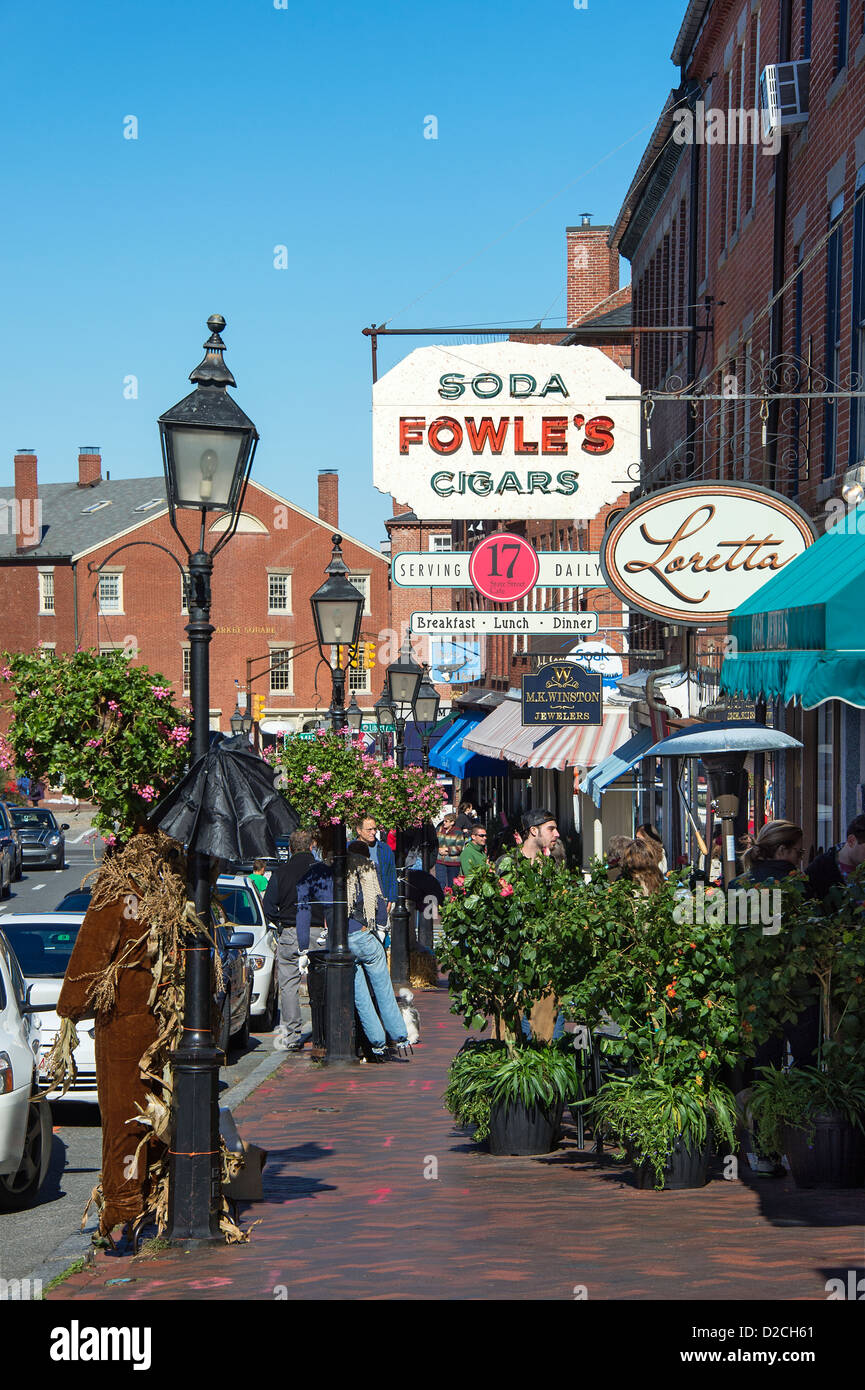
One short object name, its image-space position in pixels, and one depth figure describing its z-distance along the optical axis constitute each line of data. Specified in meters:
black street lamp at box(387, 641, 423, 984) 20.22
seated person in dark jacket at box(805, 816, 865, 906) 10.49
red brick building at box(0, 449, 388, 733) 72.56
